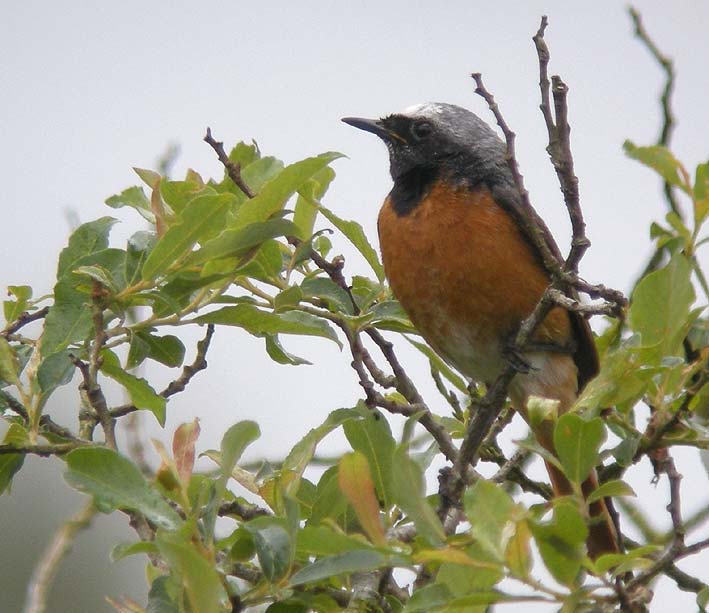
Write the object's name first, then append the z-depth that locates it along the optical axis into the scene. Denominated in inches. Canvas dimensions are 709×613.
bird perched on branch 304.3
